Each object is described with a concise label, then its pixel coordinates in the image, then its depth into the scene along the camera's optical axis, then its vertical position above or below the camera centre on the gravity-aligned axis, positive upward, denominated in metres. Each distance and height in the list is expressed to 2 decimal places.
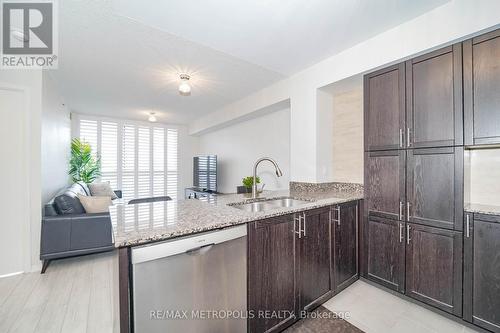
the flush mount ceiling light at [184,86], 2.68 +1.02
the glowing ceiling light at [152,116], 5.09 +1.23
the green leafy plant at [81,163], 4.50 +0.07
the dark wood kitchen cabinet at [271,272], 1.38 -0.72
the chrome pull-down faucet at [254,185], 2.28 -0.20
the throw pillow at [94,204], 2.79 -0.50
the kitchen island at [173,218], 0.97 -0.33
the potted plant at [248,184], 2.53 -0.21
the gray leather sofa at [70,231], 2.44 -0.77
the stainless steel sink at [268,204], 2.06 -0.38
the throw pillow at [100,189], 4.28 -0.48
